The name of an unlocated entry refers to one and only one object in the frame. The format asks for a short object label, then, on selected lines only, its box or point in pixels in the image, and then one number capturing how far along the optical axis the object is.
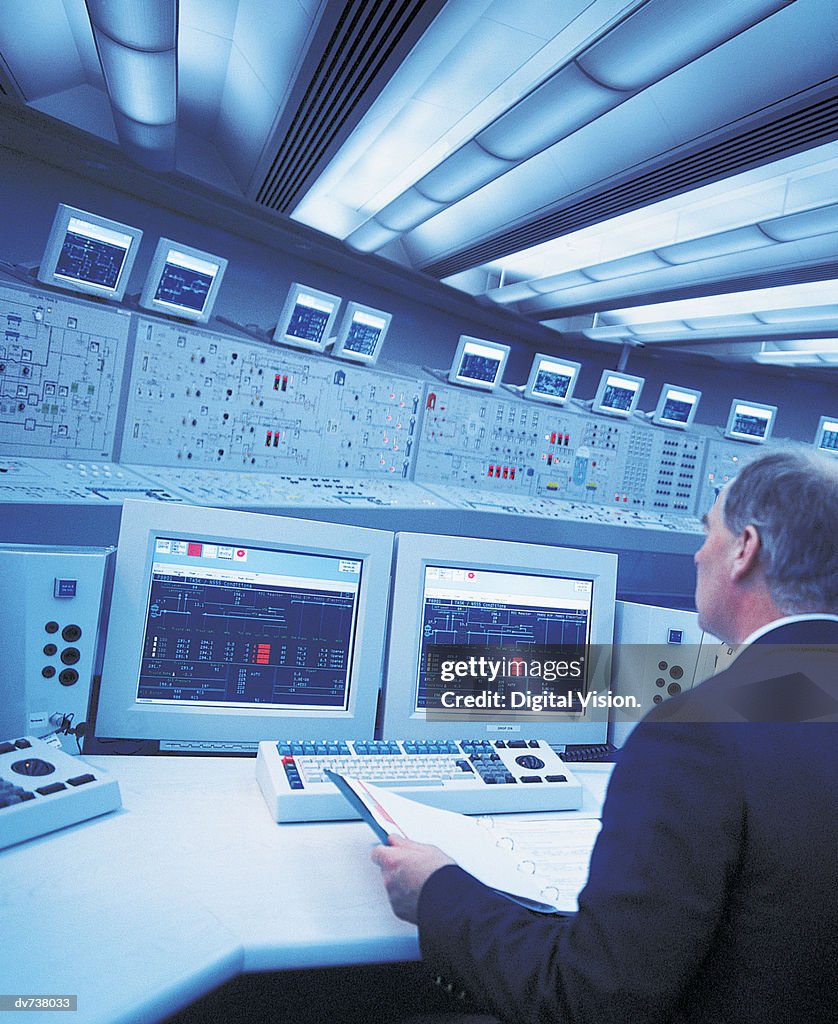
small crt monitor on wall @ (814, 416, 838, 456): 6.89
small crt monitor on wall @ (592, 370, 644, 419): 6.34
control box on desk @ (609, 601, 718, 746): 1.79
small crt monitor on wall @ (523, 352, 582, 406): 5.96
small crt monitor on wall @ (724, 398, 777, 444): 6.89
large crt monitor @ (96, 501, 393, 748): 1.37
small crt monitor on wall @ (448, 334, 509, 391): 5.49
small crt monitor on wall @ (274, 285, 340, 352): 4.45
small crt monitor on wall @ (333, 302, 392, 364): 4.74
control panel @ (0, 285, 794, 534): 3.60
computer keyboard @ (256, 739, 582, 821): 1.24
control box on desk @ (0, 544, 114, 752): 1.31
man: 0.71
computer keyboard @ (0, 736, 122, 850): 1.03
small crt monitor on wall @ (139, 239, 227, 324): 3.86
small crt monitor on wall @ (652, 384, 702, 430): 6.57
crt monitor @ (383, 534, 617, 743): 1.55
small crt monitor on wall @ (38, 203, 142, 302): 3.48
